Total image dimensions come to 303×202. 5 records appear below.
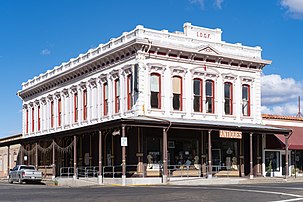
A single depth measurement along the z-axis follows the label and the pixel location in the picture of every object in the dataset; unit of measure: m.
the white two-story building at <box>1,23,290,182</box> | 35.56
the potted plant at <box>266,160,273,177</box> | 41.53
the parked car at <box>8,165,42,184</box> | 38.66
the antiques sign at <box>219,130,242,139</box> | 36.28
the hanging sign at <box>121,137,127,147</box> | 31.39
